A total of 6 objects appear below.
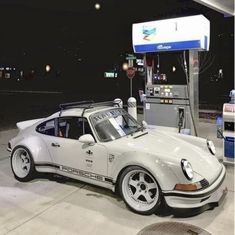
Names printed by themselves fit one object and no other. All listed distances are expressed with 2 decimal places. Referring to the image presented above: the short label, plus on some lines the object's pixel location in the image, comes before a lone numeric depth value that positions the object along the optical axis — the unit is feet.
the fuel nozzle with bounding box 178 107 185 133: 21.95
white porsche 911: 10.97
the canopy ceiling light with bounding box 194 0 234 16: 25.98
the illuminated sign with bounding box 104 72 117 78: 144.09
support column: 21.10
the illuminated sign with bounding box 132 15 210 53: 20.20
